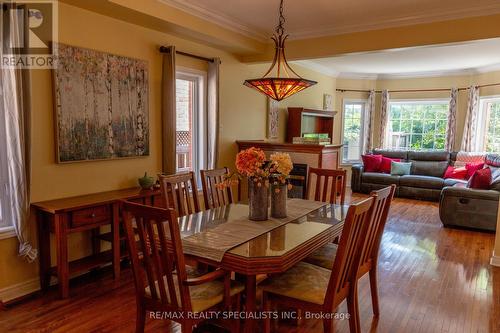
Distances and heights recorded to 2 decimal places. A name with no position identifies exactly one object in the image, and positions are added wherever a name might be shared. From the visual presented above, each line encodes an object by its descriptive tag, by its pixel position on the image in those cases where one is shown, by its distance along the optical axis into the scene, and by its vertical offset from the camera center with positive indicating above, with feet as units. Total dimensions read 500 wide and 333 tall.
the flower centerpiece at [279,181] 7.83 -1.08
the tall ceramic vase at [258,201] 7.98 -1.56
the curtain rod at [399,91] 24.98 +3.30
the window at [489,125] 22.81 +0.81
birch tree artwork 9.95 +0.76
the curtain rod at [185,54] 12.41 +2.91
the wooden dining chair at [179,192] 8.84 -1.54
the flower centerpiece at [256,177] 7.68 -0.96
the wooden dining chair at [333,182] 10.52 -1.42
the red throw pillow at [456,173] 21.59 -2.21
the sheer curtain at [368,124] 26.50 +0.83
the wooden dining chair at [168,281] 5.71 -2.58
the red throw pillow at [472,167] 21.05 -1.78
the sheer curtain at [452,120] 24.25 +1.14
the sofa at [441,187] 15.38 -2.81
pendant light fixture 8.99 +1.25
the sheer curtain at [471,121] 23.35 +1.05
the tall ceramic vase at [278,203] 8.43 -1.66
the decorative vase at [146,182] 11.36 -1.62
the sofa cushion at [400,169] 23.71 -2.20
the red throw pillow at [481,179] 15.70 -1.87
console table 9.05 -2.53
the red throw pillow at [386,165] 24.25 -2.00
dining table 6.05 -2.05
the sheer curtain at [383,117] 26.40 +1.37
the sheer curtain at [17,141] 8.60 -0.30
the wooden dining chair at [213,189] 9.96 -1.62
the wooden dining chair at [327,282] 6.09 -2.91
